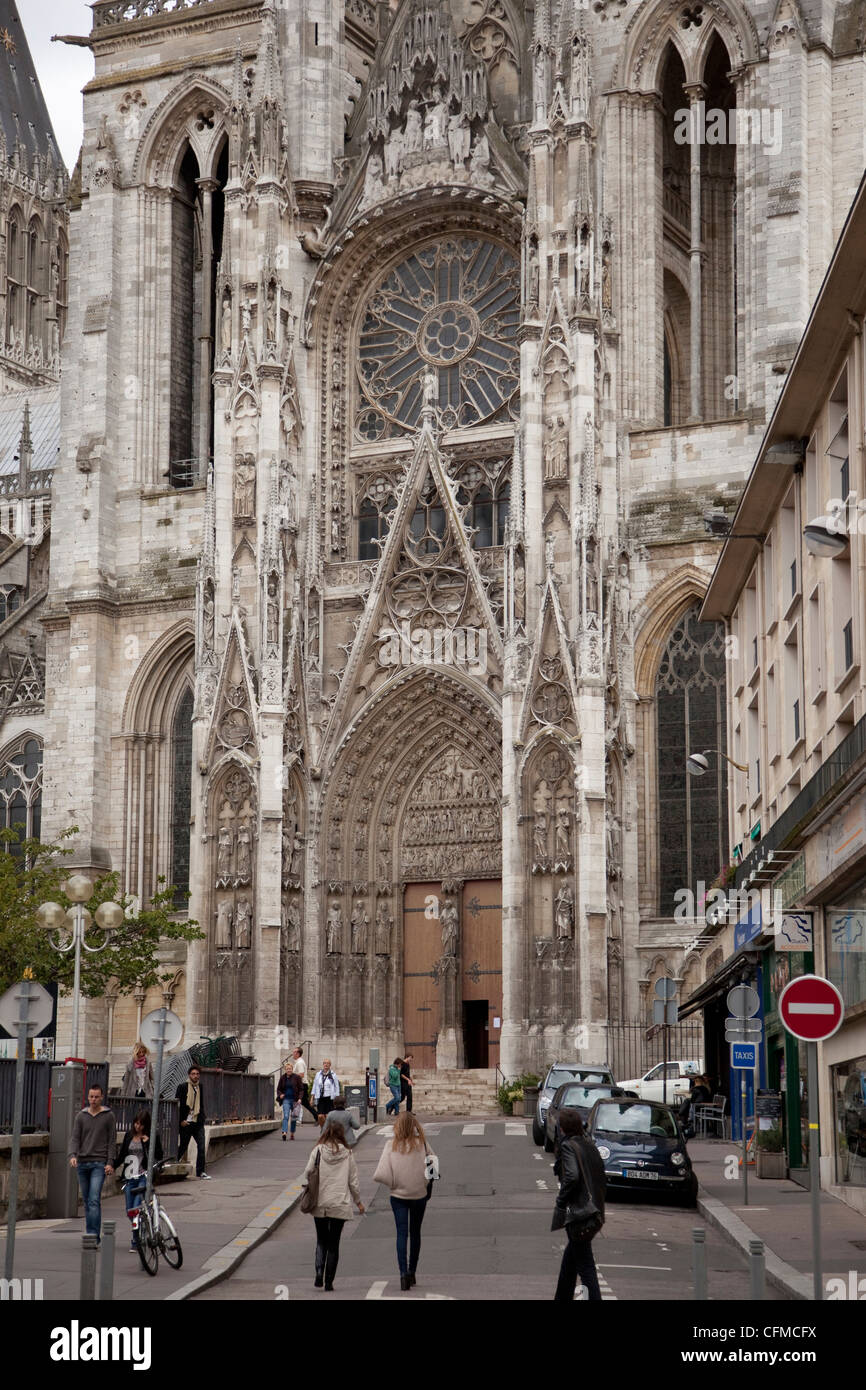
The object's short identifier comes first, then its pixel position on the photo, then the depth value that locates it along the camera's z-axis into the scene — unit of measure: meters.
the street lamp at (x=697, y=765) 36.00
